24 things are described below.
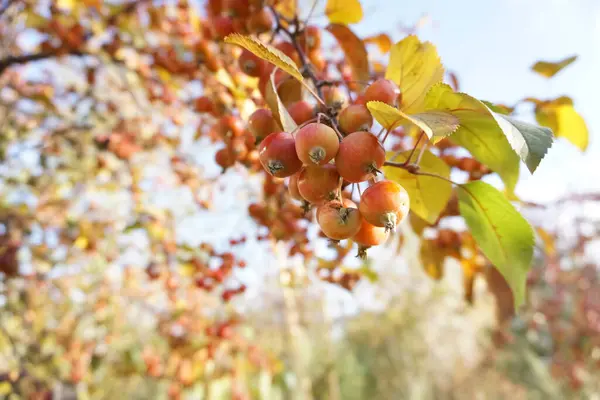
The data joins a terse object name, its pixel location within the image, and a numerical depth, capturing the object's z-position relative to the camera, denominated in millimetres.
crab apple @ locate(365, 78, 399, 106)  220
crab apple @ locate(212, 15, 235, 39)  356
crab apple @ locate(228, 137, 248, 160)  321
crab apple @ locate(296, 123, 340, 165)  187
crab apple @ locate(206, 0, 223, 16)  382
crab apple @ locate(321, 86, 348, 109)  253
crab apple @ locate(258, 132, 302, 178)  199
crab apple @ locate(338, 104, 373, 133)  216
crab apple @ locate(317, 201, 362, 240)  196
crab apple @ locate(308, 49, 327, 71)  345
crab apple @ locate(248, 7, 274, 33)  335
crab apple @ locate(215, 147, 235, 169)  321
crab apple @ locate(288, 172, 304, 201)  222
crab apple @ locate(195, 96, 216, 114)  392
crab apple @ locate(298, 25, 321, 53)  344
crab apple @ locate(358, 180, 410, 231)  188
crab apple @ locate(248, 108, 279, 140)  236
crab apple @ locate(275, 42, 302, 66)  305
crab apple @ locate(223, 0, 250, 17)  336
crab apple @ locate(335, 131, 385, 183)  192
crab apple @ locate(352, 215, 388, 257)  210
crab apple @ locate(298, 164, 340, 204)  201
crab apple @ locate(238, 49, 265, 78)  285
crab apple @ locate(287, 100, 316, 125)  239
